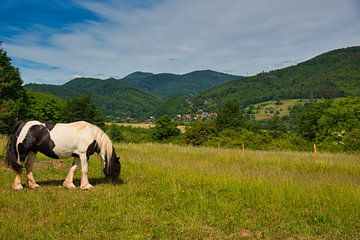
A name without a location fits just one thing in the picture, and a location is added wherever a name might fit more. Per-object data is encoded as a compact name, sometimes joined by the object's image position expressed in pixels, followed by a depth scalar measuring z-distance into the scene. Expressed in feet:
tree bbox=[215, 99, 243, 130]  184.14
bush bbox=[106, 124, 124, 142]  232.73
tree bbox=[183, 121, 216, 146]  148.97
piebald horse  30.19
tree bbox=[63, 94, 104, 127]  216.33
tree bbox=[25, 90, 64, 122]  193.98
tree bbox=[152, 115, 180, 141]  178.50
